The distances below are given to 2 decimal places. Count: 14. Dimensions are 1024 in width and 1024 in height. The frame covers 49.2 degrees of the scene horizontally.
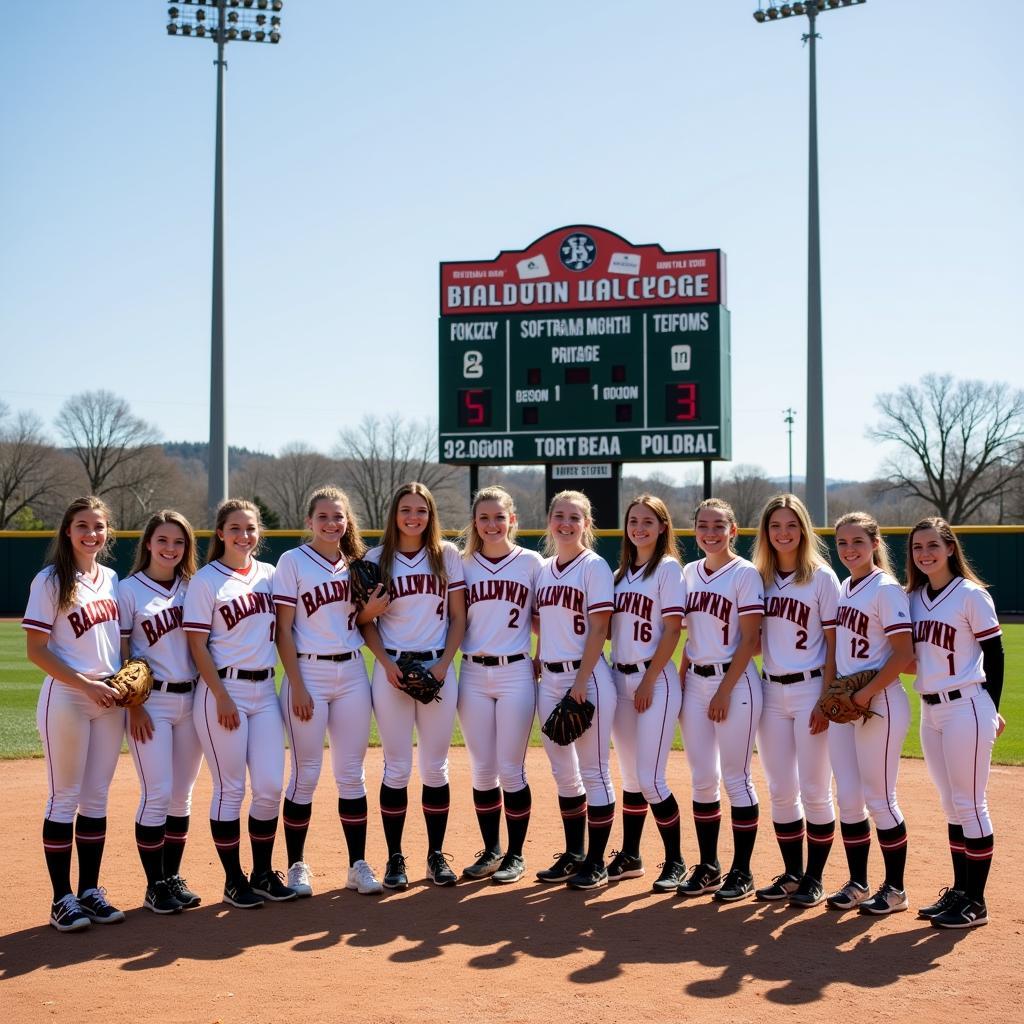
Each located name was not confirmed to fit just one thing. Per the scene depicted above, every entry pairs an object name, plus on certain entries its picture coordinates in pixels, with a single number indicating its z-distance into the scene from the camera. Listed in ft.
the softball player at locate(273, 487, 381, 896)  14.03
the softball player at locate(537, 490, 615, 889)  14.47
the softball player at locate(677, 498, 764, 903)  13.83
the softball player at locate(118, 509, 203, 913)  13.24
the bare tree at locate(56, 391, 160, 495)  167.73
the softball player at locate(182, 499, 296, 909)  13.38
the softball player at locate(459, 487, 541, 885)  14.57
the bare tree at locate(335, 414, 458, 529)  169.99
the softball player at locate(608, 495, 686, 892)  14.29
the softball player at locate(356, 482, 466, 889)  14.40
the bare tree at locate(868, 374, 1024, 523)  148.87
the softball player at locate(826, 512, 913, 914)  13.06
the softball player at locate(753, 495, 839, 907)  13.57
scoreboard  56.80
